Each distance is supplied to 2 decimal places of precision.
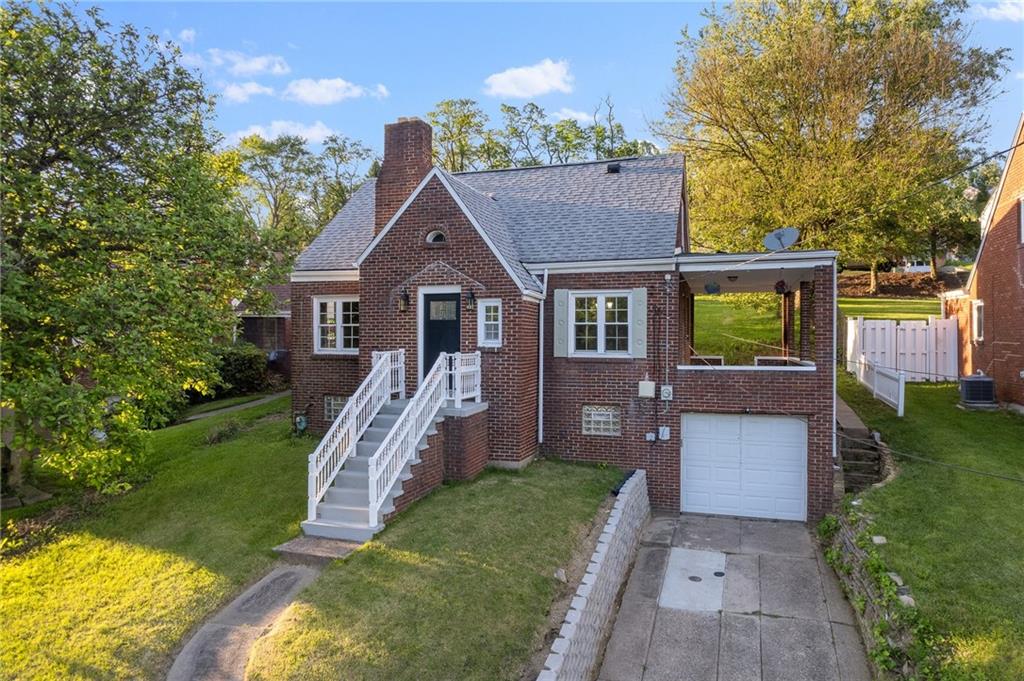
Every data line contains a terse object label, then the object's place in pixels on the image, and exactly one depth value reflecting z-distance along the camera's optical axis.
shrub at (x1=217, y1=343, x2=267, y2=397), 23.38
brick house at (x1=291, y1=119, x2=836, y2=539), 11.71
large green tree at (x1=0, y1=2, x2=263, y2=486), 9.11
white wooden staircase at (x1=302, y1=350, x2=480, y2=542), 9.29
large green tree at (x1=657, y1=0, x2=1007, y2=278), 19.14
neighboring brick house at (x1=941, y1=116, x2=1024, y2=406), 15.30
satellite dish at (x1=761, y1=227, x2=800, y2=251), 11.56
